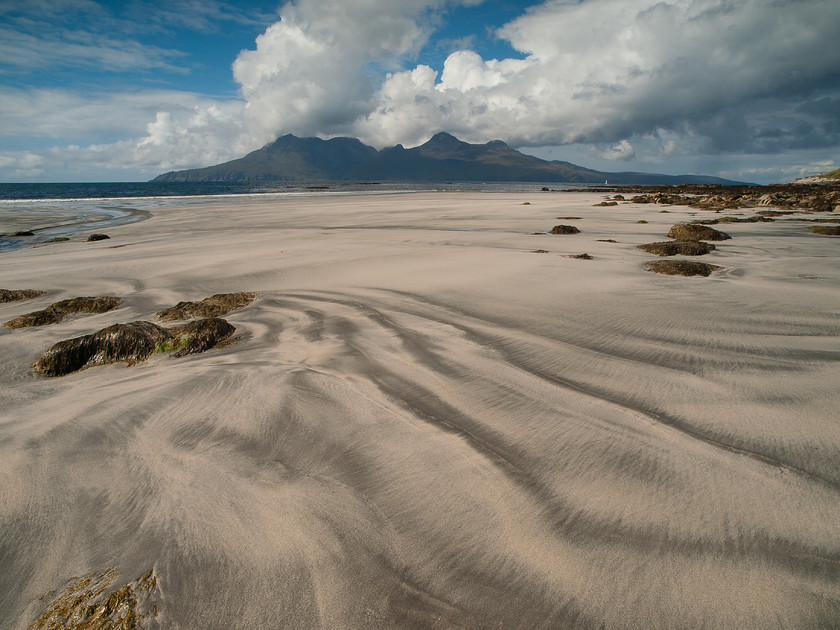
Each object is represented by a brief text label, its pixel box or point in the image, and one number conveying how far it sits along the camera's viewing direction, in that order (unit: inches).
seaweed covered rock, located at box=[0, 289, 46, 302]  286.4
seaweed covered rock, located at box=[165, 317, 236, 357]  195.3
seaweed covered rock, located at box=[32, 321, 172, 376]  183.0
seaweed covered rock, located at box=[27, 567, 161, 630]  76.4
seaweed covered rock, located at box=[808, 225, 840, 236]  485.4
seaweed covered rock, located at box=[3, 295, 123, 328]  237.5
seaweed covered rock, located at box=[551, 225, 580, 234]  539.6
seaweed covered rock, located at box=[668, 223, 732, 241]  448.8
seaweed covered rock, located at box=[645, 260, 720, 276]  300.4
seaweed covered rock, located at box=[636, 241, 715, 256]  371.6
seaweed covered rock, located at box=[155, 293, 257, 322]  242.7
